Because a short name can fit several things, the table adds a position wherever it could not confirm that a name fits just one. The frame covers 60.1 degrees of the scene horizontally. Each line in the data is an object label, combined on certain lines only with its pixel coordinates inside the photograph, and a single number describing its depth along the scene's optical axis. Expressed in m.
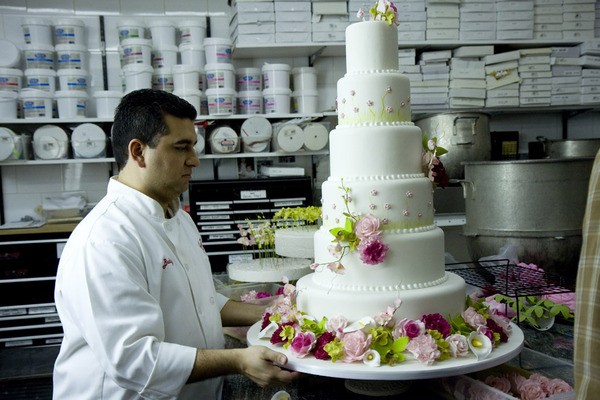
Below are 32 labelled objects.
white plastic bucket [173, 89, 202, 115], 3.71
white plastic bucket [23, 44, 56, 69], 3.77
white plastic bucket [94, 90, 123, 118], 3.76
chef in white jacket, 1.29
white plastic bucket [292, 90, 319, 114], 3.97
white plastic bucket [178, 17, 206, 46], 3.94
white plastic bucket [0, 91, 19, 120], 3.63
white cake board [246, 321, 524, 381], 1.22
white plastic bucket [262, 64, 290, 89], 3.91
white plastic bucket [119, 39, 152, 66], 3.75
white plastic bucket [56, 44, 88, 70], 3.78
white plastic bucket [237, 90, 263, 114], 3.93
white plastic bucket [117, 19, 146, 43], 3.81
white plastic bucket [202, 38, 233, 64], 3.83
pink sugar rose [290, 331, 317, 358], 1.34
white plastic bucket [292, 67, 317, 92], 3.99
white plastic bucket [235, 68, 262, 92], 3.96
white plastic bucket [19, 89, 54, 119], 3.67
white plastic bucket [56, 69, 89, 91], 3.74
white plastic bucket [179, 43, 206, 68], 3.91
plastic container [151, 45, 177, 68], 3.93
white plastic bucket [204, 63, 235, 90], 3.77
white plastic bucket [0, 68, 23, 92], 3.69
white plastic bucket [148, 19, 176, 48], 3.94
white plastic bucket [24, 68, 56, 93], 3.74
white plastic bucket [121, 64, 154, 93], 3.70
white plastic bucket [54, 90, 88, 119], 3.72
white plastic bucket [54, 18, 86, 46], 3.82
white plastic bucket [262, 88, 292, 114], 3.90
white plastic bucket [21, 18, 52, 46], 3.78
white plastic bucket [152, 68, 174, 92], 3.82
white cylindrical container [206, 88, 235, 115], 3.76
